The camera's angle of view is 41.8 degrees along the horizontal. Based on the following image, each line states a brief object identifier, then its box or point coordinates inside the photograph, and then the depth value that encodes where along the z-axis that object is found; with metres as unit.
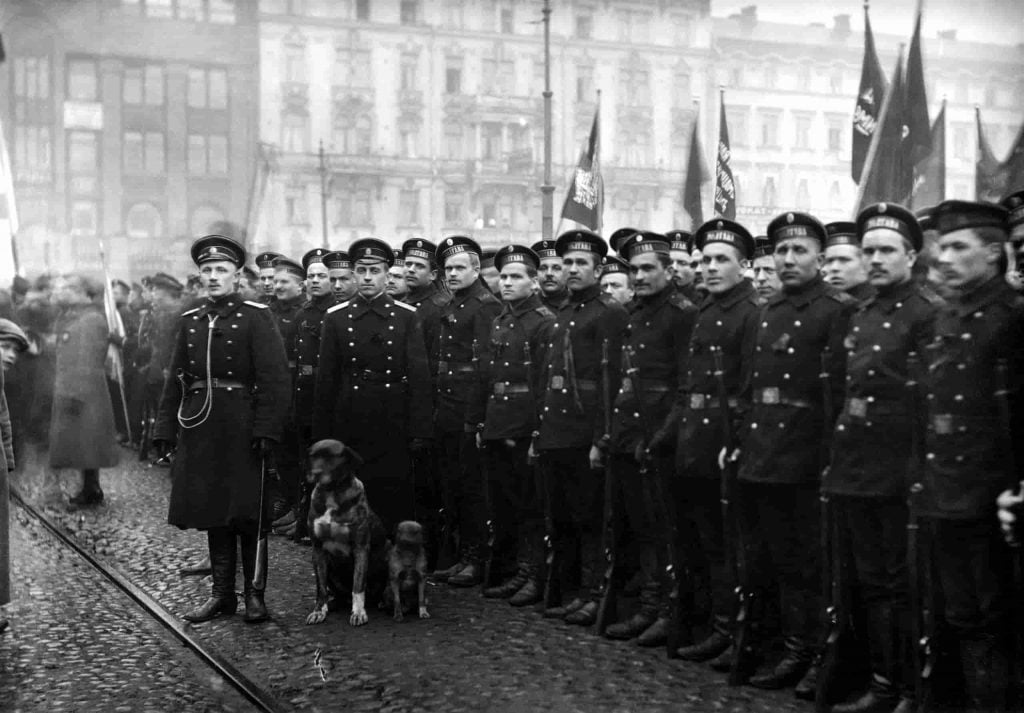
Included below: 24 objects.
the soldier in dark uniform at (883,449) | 6.12
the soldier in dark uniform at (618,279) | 10.03
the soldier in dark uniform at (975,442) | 5.59
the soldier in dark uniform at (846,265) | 6.77
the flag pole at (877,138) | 12.27
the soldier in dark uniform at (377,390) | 9.28
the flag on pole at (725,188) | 15.94
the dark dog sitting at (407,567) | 8.48
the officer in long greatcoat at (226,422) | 8.54
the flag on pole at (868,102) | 14.91
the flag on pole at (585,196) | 17.95
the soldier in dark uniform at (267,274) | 14.01
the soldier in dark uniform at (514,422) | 9.11
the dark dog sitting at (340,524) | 8.19
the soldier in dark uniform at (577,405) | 8.45
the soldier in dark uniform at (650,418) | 7.70
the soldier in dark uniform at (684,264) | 9.06
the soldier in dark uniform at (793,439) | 6.69
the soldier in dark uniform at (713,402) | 7.24
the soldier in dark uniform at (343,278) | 12.09
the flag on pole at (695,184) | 17.20
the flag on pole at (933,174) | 12.59
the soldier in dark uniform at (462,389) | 10.02
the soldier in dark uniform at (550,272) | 9.27
